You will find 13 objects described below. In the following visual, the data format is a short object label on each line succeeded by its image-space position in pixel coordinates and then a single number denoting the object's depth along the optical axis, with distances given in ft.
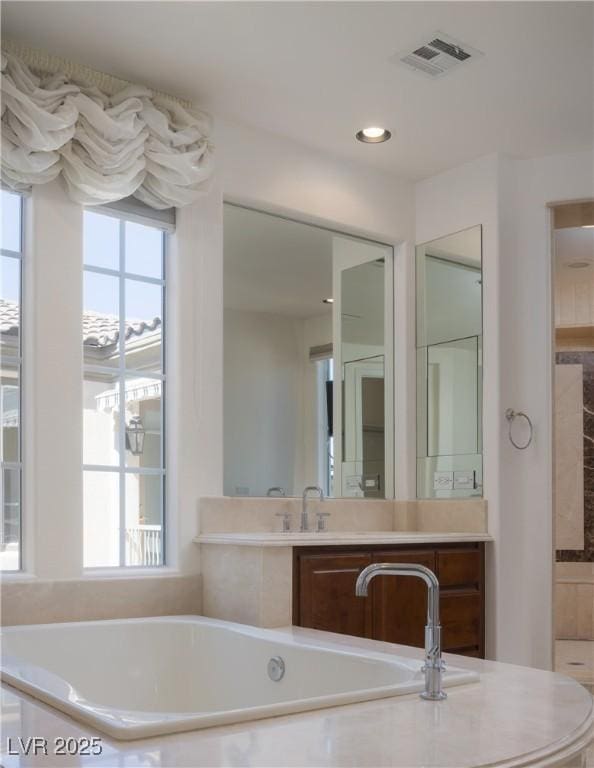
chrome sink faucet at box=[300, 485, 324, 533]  13.07
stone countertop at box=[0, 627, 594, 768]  5.57
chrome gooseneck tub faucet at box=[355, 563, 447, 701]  7.15
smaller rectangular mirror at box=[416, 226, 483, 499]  13.97
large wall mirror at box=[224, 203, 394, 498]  13.00
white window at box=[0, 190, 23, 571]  10.57
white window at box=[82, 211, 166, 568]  11.49
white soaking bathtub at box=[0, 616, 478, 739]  8.50
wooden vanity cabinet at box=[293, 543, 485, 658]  11.30
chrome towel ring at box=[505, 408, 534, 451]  13.65
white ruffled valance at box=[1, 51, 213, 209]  10.13
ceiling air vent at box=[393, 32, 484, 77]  10.58
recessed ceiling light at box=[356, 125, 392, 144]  13.06
